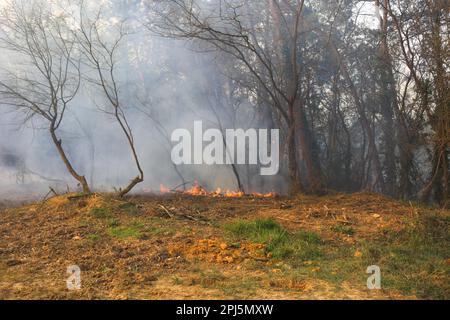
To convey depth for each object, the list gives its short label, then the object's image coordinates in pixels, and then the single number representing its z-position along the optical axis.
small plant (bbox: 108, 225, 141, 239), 6.75
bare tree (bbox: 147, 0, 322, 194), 13.56
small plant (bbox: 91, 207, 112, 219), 8.03
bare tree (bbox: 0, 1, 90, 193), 9.82
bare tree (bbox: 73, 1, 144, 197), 9.98
